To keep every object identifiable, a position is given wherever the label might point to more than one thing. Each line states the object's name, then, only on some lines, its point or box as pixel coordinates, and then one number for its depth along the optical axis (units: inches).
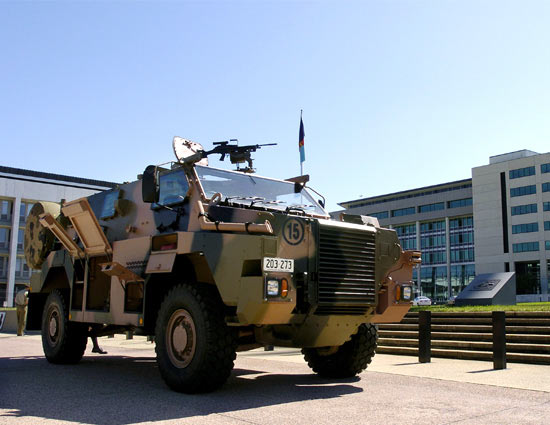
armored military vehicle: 265.7
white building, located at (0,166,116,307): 2297.0
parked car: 3053.4
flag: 526.9
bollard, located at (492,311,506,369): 383.2
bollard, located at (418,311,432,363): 425.4
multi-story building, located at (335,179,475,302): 3912.4
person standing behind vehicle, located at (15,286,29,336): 753.0
